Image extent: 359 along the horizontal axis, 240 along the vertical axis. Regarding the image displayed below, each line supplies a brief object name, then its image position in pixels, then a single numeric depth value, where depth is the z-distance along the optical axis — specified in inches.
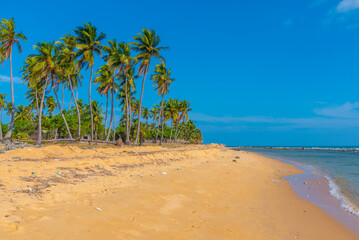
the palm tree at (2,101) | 1873.0
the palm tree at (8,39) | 1052.5
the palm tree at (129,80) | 1447.8
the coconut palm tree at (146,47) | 1245.1
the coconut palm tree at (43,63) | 1071.0
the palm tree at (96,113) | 1834.4
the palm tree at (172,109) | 2169.8
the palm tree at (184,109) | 2211.5
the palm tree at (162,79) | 1612.9
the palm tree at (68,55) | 1216.8
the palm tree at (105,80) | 1386.6
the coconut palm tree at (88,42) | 1192.8
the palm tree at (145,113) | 2654.3
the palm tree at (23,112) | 2118.6
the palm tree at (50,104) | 2070.4
